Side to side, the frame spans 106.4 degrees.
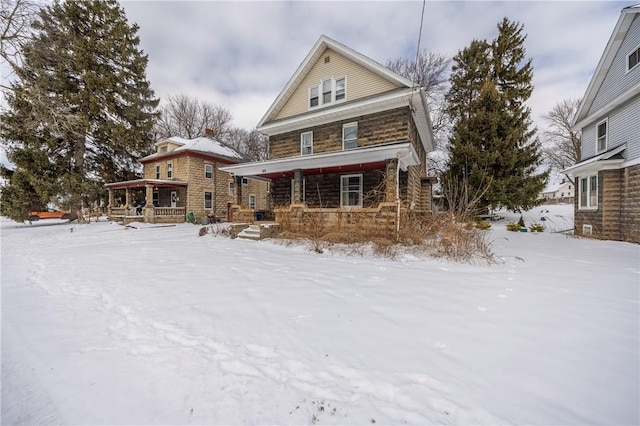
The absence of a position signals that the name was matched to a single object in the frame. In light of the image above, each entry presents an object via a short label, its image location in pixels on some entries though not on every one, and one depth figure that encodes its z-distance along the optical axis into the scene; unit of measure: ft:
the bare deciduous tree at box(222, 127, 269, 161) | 119.07
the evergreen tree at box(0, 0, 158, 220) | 55.36
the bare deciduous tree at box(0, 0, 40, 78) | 24.49
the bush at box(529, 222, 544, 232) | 44.06
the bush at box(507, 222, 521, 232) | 45.50
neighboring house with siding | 31.48
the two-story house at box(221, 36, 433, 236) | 30.55
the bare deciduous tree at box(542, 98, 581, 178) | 83.82
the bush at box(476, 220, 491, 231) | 45.98
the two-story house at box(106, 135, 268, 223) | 62.13
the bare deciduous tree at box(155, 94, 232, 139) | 104.37
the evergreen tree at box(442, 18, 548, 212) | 56.03
